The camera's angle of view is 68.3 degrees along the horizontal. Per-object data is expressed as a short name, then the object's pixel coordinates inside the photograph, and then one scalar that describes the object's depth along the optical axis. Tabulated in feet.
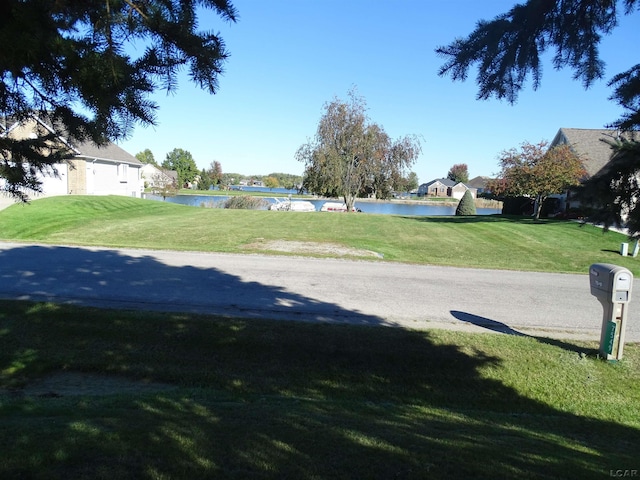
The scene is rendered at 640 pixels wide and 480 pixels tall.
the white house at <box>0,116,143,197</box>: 111.65
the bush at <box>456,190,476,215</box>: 138.41
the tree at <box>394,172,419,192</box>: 145.38
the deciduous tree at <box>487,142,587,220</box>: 96.12
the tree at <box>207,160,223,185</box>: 377.34
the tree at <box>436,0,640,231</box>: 14.33
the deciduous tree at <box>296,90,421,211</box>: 138.62
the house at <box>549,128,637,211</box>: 108.89
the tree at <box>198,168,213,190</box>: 348.79
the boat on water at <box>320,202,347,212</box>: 131.97
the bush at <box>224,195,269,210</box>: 132.05
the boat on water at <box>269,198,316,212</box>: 129.59
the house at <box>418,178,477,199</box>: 364.38
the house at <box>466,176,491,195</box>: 356.18
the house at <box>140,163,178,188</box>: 219.61
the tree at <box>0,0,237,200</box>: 9.50
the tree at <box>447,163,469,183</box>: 457.27
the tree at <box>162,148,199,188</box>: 333.83
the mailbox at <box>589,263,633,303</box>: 21.12
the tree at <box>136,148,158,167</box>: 371.04
